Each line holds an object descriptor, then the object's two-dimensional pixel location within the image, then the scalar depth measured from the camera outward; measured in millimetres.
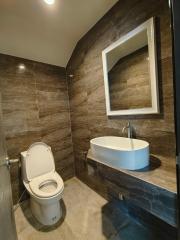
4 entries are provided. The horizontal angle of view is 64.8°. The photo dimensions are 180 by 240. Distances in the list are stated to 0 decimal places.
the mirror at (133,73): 1282
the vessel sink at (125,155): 1122
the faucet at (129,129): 1545
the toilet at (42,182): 1606
